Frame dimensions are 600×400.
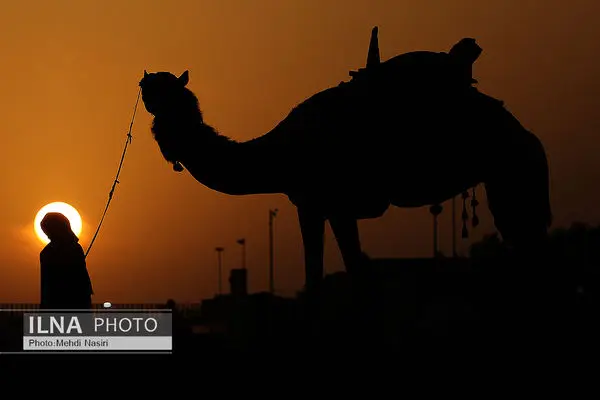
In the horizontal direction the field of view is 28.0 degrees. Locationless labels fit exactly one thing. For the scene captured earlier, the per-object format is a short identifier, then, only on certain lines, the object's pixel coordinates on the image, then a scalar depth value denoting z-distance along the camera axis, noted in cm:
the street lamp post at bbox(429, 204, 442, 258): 9036
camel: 1575
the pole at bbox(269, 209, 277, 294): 9939
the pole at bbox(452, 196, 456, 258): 7999
